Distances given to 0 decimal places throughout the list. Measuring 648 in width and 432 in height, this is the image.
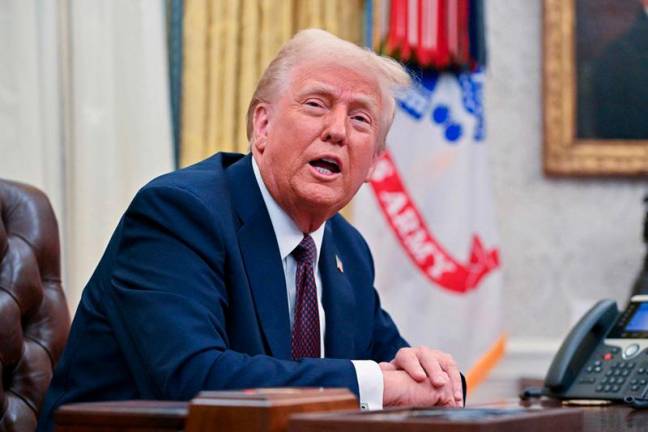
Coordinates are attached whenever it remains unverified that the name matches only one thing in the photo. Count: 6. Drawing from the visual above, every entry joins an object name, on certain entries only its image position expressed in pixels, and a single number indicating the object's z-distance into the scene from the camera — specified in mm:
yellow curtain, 6613
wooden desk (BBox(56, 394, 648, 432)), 1933
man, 3193
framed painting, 7942
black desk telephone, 3718
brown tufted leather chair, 3899
